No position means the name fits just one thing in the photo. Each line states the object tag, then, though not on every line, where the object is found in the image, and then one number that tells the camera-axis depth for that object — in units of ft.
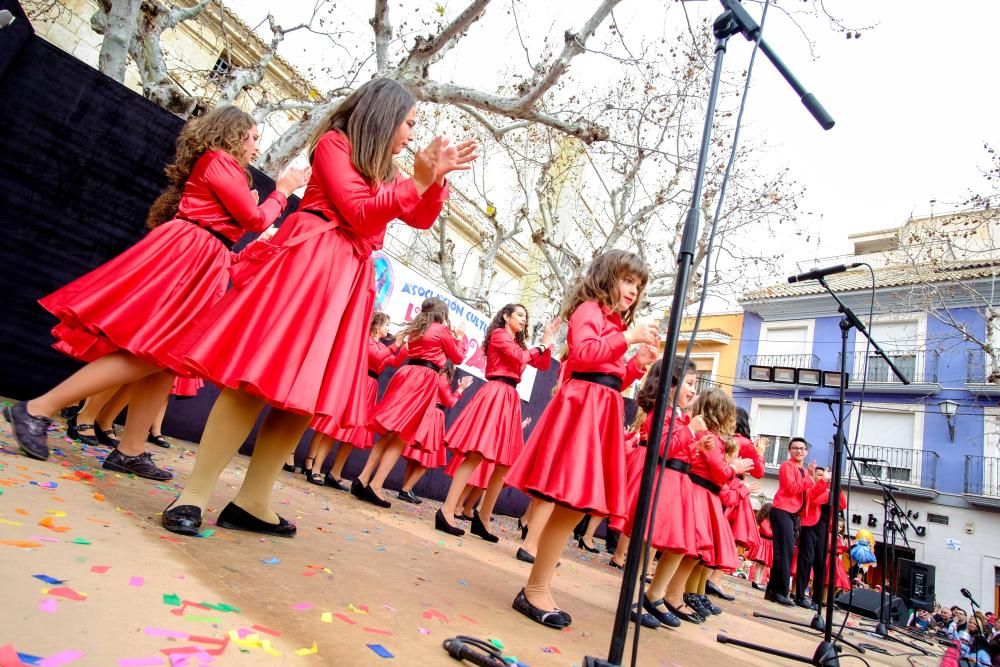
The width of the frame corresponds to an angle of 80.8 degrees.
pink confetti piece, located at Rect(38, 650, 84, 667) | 2.91
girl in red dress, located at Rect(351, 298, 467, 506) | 16.44
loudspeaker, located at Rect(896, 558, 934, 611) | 28.22
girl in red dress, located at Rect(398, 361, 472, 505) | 17.38
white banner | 23.63
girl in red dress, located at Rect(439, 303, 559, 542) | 15.81
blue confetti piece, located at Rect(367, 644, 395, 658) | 4.26
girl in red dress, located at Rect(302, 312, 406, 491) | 18.61
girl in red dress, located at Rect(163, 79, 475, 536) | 6.36
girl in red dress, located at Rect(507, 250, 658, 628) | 7.59
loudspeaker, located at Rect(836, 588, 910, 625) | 28.63
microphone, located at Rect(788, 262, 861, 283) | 11.96
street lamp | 57.11
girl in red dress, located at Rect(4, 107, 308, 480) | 8.54
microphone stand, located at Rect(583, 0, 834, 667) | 4.76
